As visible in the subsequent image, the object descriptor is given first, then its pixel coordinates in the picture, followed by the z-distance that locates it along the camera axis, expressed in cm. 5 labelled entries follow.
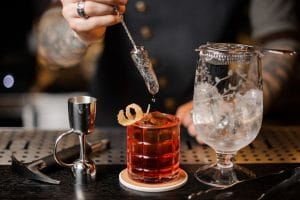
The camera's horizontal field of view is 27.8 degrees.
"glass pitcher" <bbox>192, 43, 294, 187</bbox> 117
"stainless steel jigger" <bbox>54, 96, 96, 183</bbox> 118
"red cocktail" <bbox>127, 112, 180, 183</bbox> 116
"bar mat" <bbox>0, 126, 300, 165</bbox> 134
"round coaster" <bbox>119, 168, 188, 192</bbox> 115
